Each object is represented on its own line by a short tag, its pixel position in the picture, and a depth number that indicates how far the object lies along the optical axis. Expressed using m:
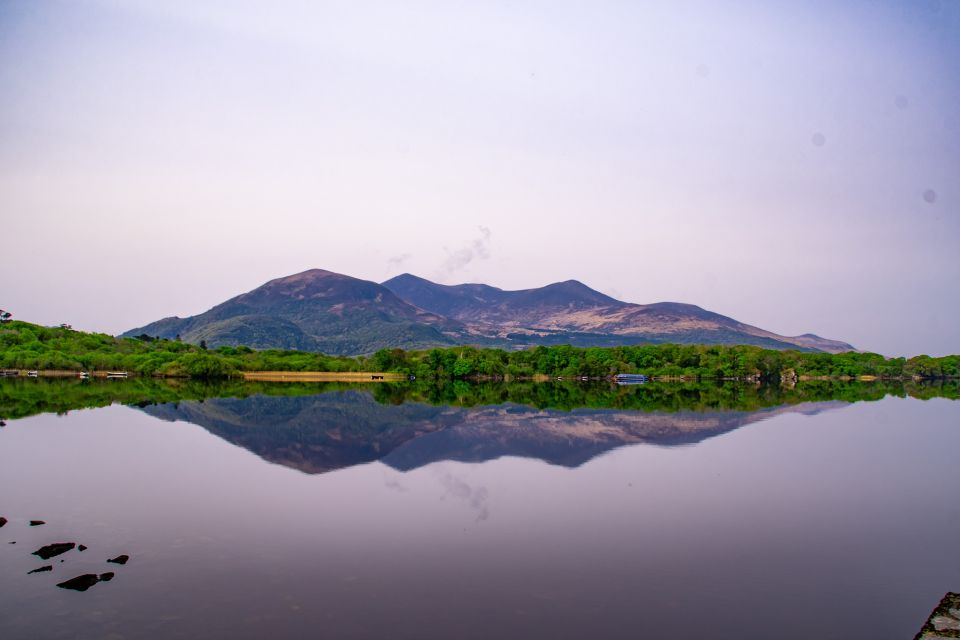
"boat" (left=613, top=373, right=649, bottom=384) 145.91
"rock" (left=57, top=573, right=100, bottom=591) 15.86
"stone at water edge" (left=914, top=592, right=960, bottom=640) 13.21
